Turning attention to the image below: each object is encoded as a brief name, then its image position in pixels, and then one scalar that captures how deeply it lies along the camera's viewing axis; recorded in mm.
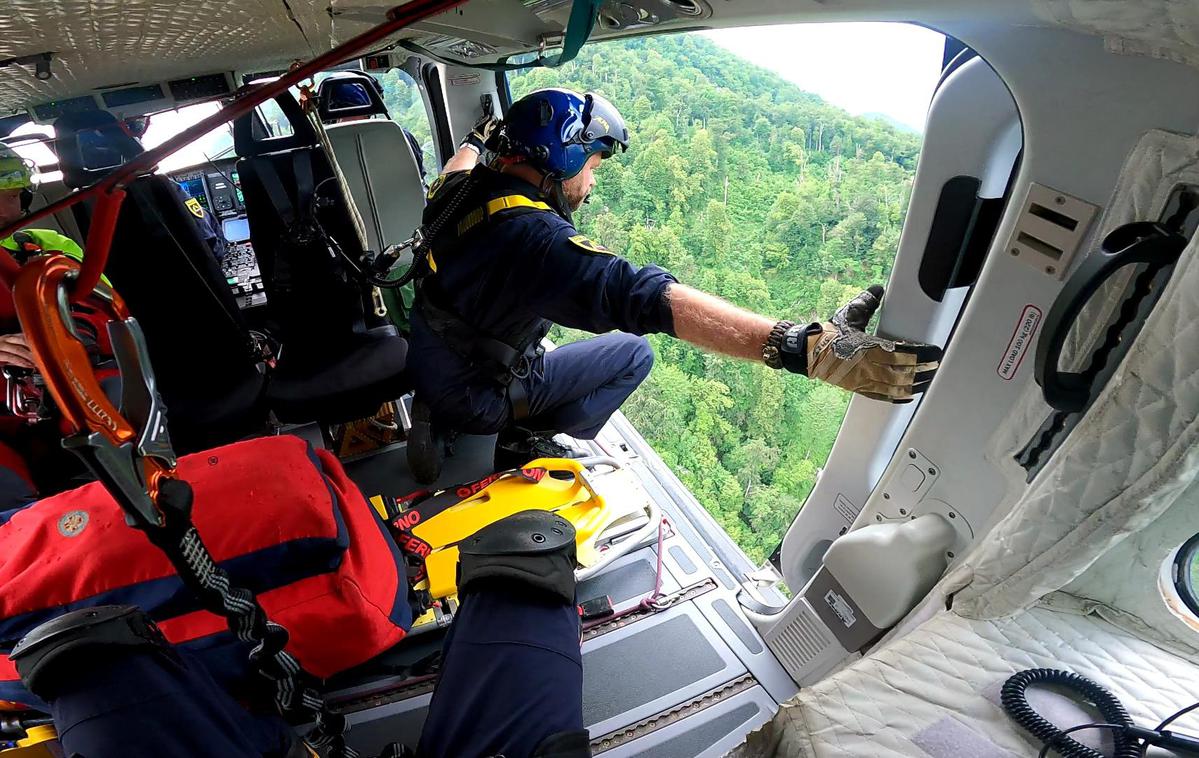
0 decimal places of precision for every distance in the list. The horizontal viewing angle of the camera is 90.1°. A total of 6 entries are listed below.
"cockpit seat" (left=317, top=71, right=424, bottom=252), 3891
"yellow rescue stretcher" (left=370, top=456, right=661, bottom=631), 2623
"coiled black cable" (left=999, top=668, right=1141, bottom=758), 854
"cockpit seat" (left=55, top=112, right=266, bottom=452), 2695
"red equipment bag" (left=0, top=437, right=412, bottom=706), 1454
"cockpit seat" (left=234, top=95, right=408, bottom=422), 3180
